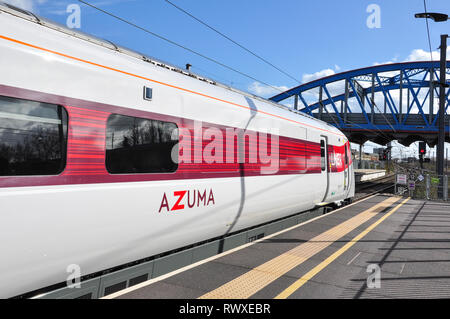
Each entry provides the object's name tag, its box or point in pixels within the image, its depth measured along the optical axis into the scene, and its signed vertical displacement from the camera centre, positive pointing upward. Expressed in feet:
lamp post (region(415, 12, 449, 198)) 58.34 +9.46
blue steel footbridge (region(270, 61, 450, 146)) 140.87 +25.52
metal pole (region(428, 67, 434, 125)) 137.53 +23.95
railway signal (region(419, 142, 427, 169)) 68.80 +3.64
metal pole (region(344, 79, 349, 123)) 156.97 +34.09
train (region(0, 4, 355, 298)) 11.02 +0.38
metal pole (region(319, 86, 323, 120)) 165.37 +29.43
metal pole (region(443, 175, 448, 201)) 55.07 -3.33
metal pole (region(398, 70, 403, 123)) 144.36 +28.38
